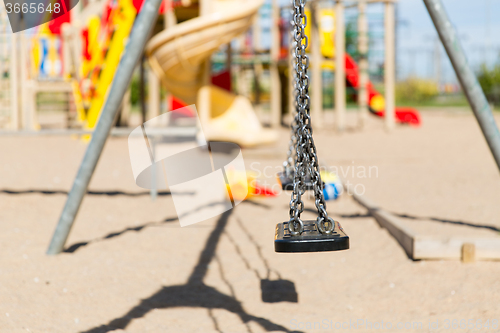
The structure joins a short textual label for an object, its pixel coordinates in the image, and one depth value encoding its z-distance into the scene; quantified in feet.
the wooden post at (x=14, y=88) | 28.37
